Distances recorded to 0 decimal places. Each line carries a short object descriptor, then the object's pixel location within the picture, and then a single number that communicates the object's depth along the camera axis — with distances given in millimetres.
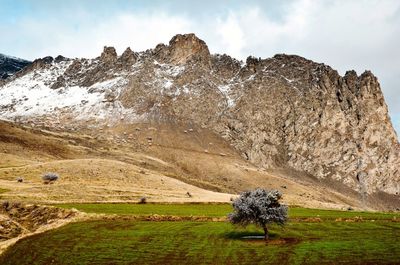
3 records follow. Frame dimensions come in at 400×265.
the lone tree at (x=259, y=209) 45781
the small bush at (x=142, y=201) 88694
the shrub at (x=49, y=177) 103938
